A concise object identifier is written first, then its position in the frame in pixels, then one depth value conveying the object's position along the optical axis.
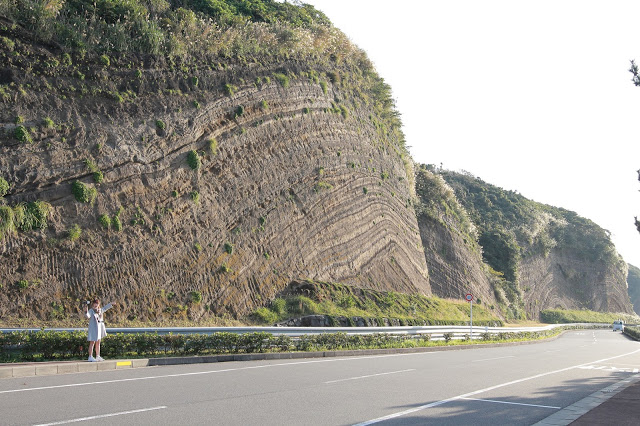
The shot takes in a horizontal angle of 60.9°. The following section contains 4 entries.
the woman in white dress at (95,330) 11.91
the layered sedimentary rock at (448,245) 41.41
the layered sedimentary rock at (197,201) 18.30
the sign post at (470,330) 25.69
